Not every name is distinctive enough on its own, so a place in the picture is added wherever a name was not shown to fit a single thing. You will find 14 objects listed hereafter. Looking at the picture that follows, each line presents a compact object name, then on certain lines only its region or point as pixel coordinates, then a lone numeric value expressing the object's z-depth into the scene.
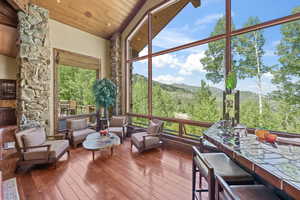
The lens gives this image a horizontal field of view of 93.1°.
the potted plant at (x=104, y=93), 5.16
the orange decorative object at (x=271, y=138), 1.55
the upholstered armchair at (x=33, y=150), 2.84
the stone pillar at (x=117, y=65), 5.92
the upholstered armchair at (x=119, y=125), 4.64
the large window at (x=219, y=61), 2.77
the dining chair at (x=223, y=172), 1.14
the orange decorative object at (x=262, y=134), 1.63
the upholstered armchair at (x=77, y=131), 4.18
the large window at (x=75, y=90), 4.96
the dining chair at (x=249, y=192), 1.08
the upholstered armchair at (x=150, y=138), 3.73
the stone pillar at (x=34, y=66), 3.71
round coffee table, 3.24
